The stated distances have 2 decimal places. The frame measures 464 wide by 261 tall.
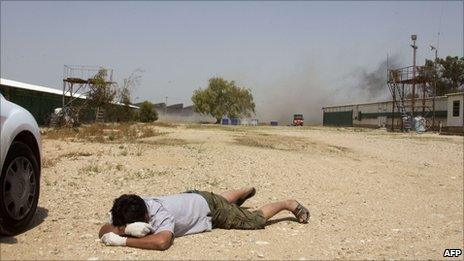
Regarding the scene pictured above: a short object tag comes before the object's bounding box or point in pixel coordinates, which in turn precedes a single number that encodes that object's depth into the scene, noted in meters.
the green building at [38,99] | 31.72
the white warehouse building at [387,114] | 43.78
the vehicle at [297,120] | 77.38
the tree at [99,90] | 37.72
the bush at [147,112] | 58.07
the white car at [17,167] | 4.29
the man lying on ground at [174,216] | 4.38
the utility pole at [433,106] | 46.96
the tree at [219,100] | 84.19
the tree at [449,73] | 73.25
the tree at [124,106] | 48.81
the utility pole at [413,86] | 45.34
